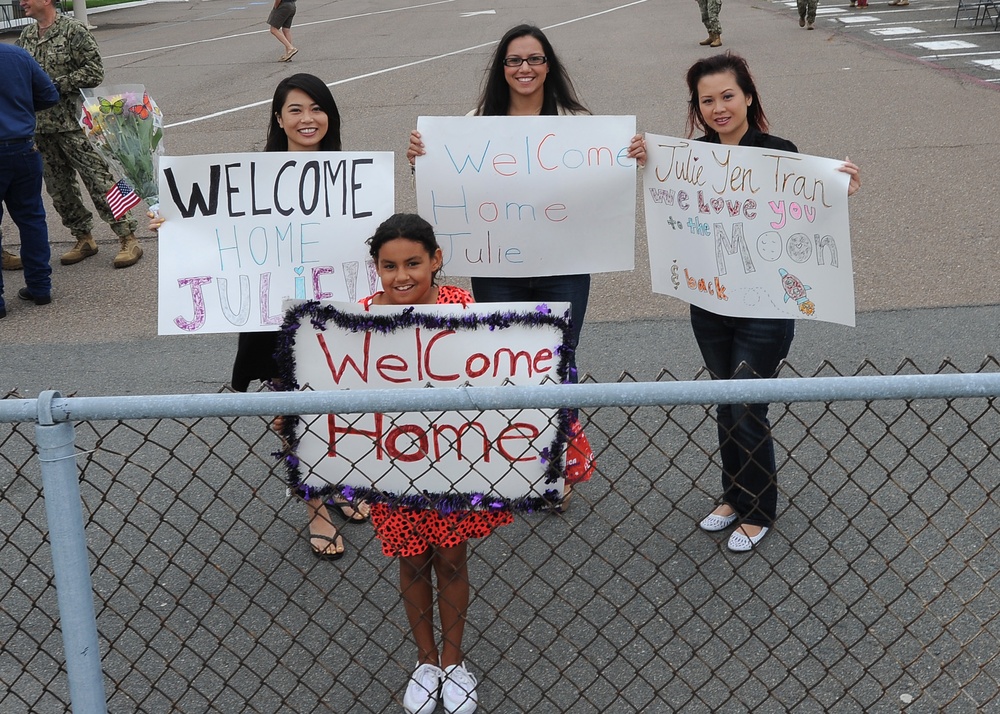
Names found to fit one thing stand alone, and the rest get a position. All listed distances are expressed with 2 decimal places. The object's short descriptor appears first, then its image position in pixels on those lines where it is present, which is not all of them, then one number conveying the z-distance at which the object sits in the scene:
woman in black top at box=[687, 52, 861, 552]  3.65
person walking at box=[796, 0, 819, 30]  18.78
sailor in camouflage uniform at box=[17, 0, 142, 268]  7.43
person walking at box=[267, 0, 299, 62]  17.78
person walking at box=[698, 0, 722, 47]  16.86
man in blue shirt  6.66
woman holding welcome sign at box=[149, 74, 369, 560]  3.95
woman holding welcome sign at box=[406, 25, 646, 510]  3.98
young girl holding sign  3.01
